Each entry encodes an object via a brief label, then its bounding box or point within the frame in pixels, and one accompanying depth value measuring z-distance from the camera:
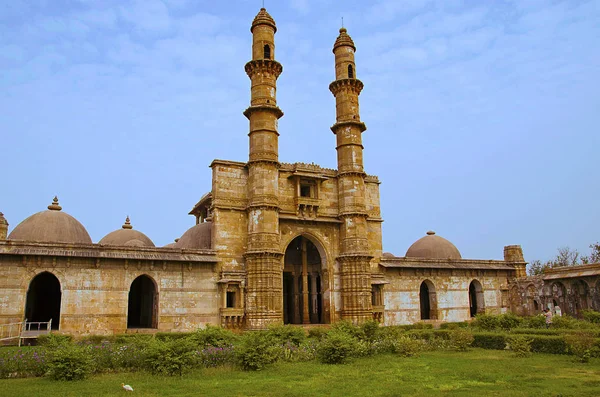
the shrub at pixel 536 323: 24.95
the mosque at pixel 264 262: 25.50
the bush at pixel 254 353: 14.84
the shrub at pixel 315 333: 25.30
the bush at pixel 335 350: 16.03
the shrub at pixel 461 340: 19.07
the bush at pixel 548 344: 17.38
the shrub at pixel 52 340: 15.12
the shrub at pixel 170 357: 13.78
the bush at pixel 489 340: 19.44
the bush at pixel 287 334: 18.67
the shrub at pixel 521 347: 17.25
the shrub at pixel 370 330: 19.59
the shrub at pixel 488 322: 25.06
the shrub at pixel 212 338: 17.53
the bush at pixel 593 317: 24.42
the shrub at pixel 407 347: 17.53
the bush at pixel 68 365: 12.95
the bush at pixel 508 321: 25.11
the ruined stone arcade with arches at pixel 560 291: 29.89
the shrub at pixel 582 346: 15.60
